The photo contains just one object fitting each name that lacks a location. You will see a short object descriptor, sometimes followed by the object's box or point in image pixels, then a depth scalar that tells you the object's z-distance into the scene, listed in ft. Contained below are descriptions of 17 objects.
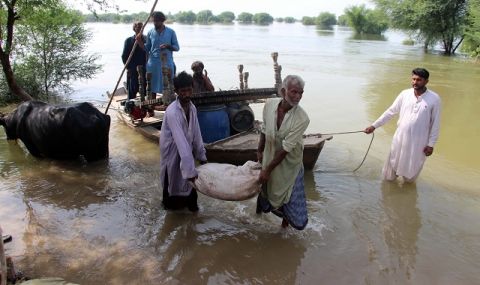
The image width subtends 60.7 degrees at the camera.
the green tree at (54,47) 33.73
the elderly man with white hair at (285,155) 10.93
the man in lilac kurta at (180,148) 11.97
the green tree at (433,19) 82.84
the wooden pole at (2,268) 7.95
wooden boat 17.42
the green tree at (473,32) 66.88
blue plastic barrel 19.08
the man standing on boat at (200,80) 20.61
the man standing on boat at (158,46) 21.47
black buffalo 18.42
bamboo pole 21.50
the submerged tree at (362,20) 157.07
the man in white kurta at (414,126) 15.46
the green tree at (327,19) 295.69
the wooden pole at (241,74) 22.57
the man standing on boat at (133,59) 24.39
